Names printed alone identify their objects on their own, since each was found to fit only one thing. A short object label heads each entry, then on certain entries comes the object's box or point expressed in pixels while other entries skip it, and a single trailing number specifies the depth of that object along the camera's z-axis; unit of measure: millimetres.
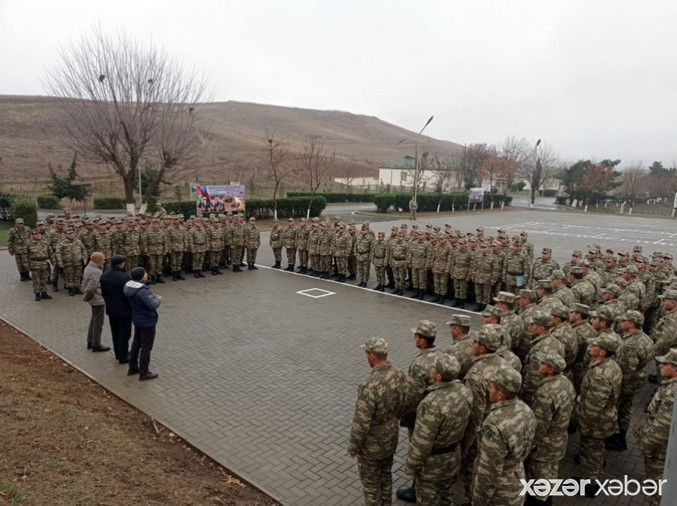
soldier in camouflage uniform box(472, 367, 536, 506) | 3764
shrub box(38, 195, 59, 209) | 33781
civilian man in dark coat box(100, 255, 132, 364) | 7926
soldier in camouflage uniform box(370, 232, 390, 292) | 13719
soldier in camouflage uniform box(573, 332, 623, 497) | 5070
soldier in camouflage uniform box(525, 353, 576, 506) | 4453
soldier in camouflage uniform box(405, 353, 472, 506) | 4062
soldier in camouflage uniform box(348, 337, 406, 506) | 4316
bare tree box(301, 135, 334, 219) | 32859
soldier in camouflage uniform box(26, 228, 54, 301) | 11766
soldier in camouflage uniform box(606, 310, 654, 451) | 5957
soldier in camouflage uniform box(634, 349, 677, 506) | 4520
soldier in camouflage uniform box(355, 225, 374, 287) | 14289
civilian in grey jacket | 8430
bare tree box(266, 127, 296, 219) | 76381
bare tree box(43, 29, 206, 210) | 22828
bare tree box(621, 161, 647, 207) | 61231
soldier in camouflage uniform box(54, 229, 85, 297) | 12148
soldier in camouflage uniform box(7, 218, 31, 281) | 13367
